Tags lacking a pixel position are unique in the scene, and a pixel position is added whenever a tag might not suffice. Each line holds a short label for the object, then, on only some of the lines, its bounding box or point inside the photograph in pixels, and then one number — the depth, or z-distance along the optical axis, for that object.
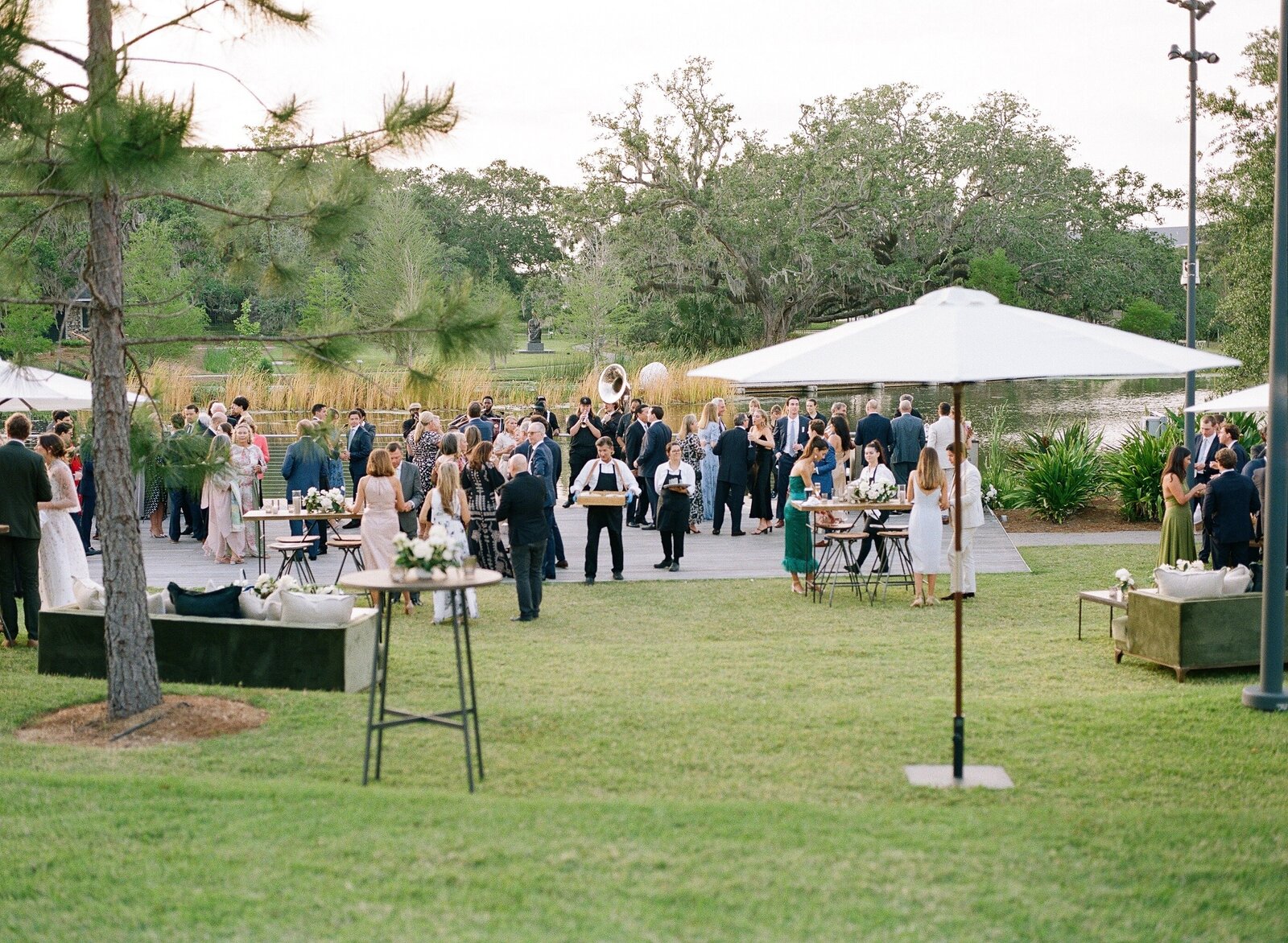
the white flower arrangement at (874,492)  14.46
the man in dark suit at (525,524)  12.91
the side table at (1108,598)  11.29
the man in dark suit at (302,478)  16.66
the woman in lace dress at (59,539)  12.44
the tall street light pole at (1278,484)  8.56
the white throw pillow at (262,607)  10.08
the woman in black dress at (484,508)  14.36
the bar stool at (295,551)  14.64
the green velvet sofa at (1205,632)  10.20
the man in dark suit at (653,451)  18.67
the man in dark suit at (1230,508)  12.20
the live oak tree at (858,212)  51.00
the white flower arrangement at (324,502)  14.77
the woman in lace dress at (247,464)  16.55
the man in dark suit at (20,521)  11.75
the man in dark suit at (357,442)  18.22
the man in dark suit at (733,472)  18.86
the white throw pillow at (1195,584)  10.39
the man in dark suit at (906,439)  19.83
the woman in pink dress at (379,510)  13.23
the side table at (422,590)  6.94
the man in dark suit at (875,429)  19.92
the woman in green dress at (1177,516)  13.11
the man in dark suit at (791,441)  19.83
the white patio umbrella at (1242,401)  11.97
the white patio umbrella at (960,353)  6.28
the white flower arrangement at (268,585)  10.25
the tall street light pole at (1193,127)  22.20
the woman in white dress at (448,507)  12.83
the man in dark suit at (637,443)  20.19
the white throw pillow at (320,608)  9.83
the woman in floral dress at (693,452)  19.55
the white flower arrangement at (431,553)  7.42
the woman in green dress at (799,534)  14.44
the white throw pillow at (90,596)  10.55
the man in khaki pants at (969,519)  12.87
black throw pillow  10.15
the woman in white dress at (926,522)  13.45
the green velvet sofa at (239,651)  9.66
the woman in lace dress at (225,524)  16.75
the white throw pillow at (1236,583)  10.47
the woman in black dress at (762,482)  19.72
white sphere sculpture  40.50
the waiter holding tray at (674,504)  15.88
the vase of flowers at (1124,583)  10.99
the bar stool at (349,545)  14.28
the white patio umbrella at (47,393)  11.35
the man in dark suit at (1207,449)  16.94
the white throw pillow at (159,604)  10.36
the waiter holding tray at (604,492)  15.25
